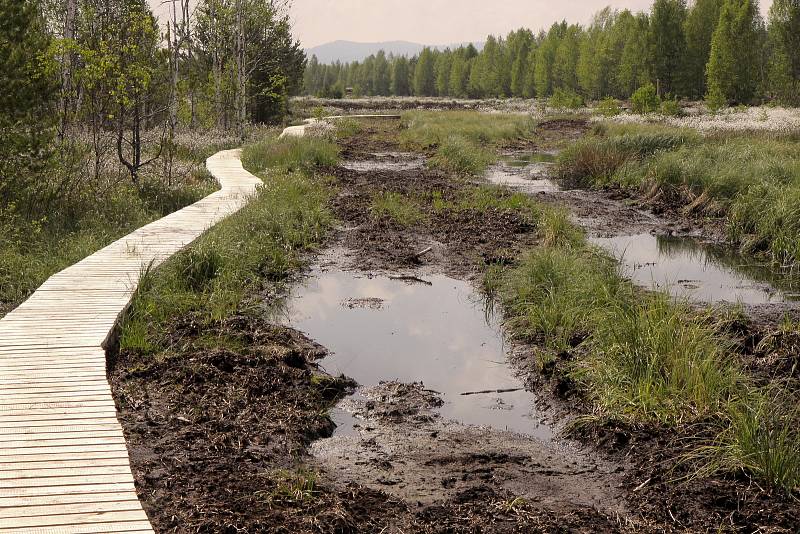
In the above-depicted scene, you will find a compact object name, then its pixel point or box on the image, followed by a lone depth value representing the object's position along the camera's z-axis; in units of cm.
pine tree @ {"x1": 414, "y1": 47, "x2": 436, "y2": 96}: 10638
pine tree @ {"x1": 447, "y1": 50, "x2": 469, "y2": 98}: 9731
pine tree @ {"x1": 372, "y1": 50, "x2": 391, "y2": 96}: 11669
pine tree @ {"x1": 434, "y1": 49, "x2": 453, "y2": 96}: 10231
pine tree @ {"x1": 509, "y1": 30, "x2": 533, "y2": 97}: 8300
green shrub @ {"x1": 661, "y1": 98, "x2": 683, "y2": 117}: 3812
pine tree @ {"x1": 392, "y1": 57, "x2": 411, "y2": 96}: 11319
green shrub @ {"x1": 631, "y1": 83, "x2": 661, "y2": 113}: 4075
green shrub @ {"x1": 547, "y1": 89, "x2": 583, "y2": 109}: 5329
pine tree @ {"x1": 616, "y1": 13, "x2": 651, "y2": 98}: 5547
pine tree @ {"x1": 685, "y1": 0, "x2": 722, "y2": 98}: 5591
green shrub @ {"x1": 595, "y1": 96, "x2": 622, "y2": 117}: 4162
